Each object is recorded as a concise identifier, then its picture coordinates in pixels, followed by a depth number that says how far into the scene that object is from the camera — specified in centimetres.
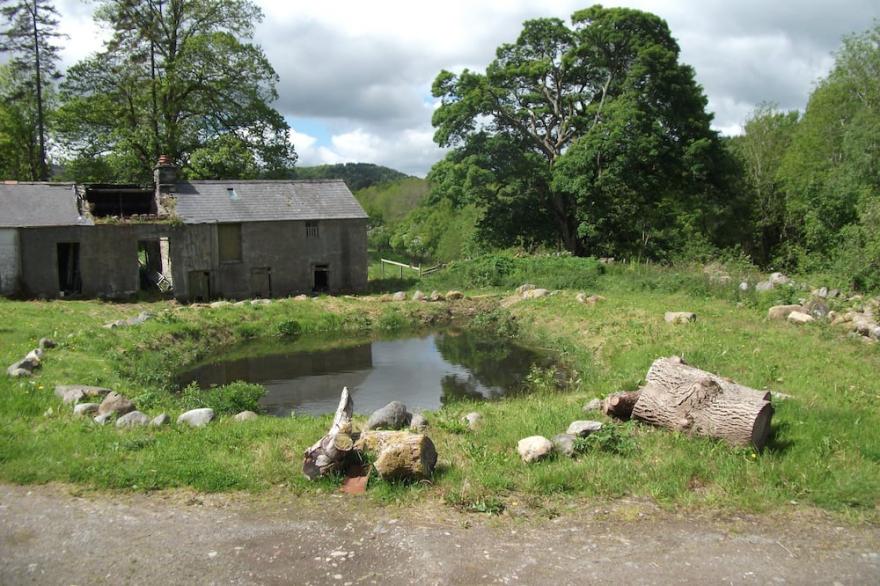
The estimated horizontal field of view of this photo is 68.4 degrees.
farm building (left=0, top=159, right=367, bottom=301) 2509
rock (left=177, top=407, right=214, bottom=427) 1030
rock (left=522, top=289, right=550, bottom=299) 2548
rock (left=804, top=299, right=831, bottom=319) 1747
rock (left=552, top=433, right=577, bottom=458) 878
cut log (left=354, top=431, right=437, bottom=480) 802
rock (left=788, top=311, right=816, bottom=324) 1653
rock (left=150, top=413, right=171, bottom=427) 1002
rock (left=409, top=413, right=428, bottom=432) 1025
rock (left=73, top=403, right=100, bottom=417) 1041
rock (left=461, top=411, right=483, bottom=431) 1039
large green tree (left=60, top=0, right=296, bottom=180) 3453
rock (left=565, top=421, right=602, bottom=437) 919
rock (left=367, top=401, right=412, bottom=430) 1040
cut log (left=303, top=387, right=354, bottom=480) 822
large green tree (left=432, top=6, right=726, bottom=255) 3088
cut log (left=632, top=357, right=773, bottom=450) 859
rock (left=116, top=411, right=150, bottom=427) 995
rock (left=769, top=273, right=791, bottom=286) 2252
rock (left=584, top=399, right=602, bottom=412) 1079
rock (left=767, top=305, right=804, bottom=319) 1750
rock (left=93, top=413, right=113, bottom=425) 998
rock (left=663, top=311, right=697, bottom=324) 1759
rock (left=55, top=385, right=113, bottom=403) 1116
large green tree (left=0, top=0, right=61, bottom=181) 3550
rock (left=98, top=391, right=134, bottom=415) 1045
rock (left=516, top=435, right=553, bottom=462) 859
